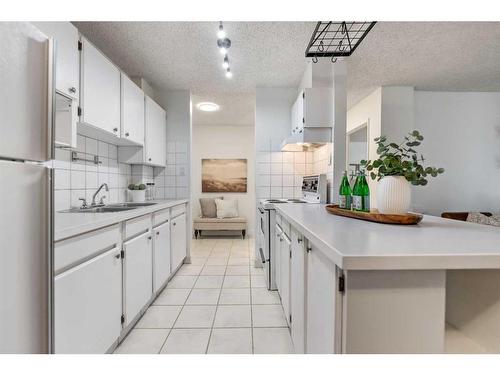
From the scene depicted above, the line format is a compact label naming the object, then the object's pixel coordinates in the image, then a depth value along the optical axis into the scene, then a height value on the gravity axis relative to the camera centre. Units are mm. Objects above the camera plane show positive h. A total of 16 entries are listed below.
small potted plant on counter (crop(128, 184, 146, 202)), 2803 -94
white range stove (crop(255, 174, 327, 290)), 2533 -351
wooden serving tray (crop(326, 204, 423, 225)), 1167 -153
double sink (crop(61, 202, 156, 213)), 1926 -213
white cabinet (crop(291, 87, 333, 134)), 2576 +806
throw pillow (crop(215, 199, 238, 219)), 5152 -486
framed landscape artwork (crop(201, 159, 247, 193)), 5527 +122
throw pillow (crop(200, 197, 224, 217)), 5223 -472
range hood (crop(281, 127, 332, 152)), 2611 +525
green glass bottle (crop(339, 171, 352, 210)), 1696 -57
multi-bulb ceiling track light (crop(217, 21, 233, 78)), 1933 +1188
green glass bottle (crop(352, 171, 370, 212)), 1500 -55
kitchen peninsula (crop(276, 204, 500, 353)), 685 -317
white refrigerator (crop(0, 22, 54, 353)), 652 -16
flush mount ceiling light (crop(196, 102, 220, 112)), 4051 +1288
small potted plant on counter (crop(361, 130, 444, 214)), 1304 +29
